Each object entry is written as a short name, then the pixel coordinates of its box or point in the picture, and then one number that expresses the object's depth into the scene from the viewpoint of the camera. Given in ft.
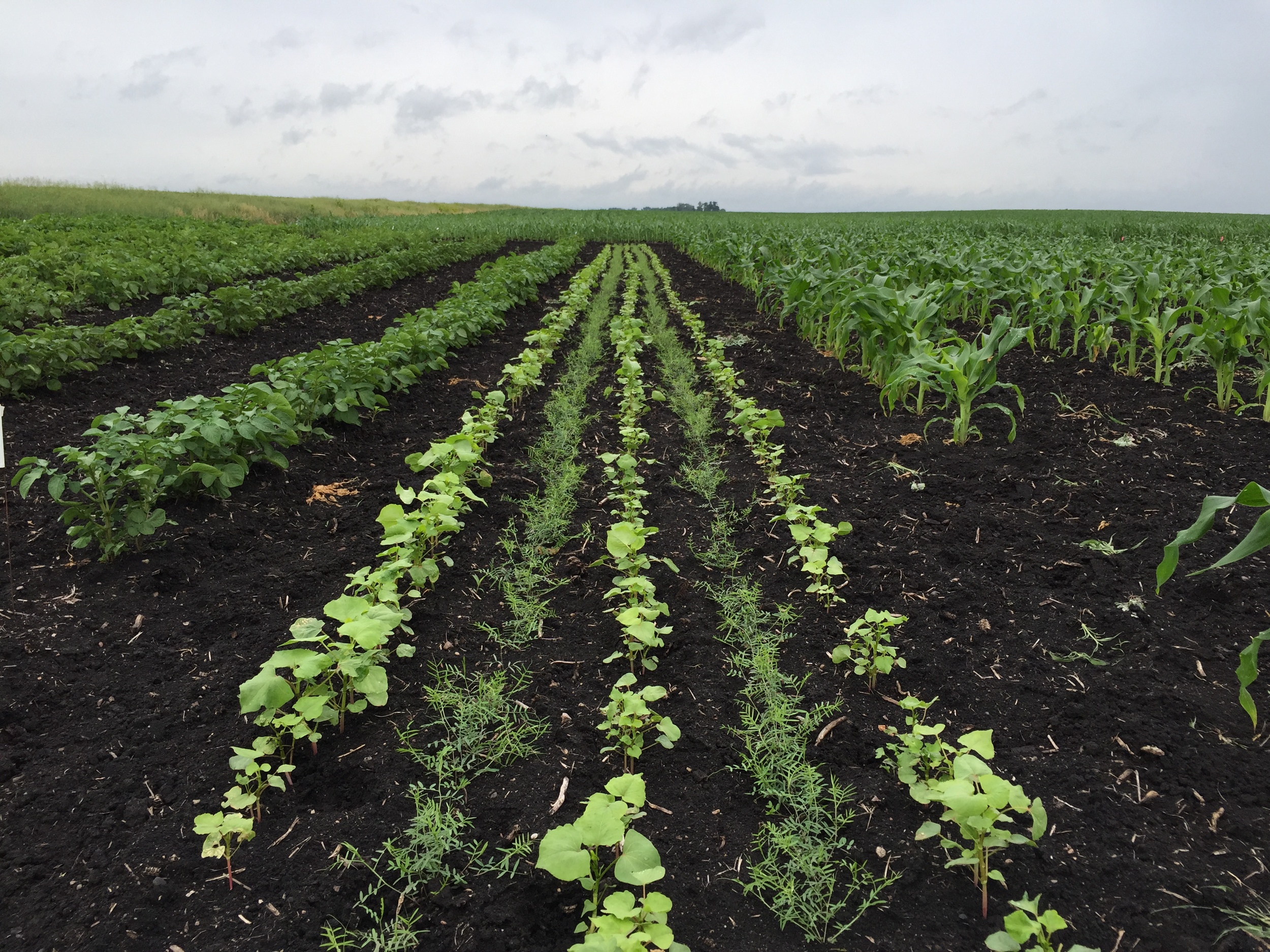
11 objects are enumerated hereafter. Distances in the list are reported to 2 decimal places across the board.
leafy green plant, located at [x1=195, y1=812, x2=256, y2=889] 7.20
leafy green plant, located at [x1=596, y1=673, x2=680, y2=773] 8.46
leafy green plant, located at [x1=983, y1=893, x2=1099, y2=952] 5.68
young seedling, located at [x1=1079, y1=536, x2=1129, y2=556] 12.48
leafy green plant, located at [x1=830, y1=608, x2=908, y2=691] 9.78
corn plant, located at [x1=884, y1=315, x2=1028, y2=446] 16.38
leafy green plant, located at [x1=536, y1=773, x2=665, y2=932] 6.03
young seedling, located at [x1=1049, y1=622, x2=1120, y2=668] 10.12
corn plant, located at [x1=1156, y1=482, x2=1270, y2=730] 6.82
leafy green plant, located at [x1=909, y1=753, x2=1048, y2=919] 6.49
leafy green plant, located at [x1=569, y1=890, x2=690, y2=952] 5.70
